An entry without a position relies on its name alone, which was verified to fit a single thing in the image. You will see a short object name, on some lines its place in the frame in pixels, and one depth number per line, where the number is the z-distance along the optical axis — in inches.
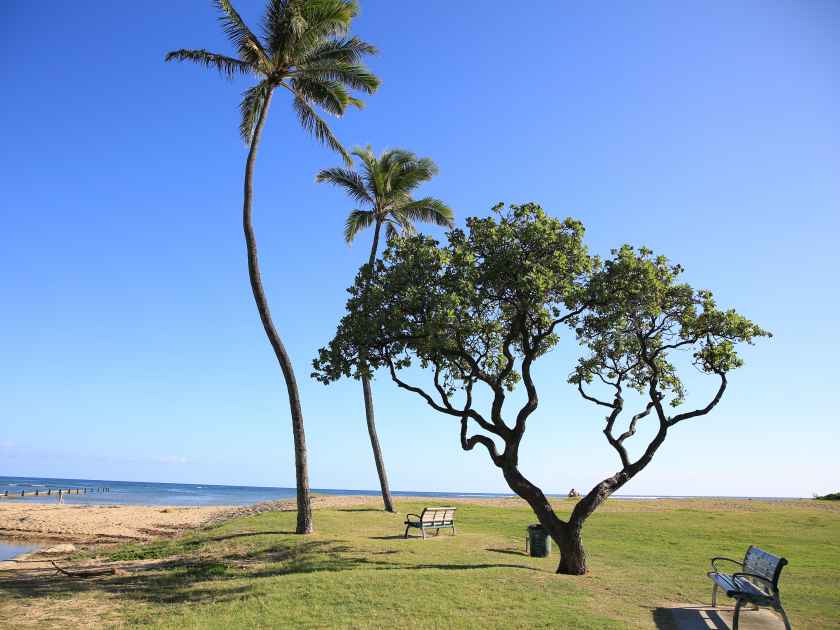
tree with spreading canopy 531.2
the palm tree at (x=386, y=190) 1090.1
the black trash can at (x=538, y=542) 596.1
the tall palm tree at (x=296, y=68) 731.4
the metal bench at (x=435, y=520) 723.4
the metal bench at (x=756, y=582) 305.3
